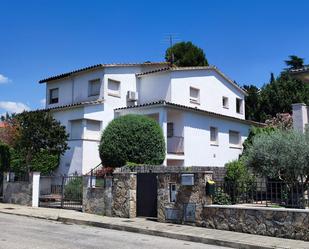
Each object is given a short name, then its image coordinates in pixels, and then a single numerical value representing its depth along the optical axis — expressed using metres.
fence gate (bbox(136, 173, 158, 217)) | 14.88
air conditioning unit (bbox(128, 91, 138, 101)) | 28.77
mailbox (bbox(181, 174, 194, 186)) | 13.48
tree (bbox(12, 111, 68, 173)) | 22.38
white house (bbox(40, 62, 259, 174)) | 25.69
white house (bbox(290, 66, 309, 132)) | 18.50
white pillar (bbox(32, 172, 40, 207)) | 19.55
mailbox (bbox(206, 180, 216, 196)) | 13.07
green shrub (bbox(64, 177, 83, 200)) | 18.44
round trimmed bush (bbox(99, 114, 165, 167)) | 21.81
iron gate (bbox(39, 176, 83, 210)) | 18.42
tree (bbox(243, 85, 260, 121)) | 38.69
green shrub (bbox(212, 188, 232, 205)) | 13.50
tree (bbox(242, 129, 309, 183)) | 14.42
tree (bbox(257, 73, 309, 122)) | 35.97
